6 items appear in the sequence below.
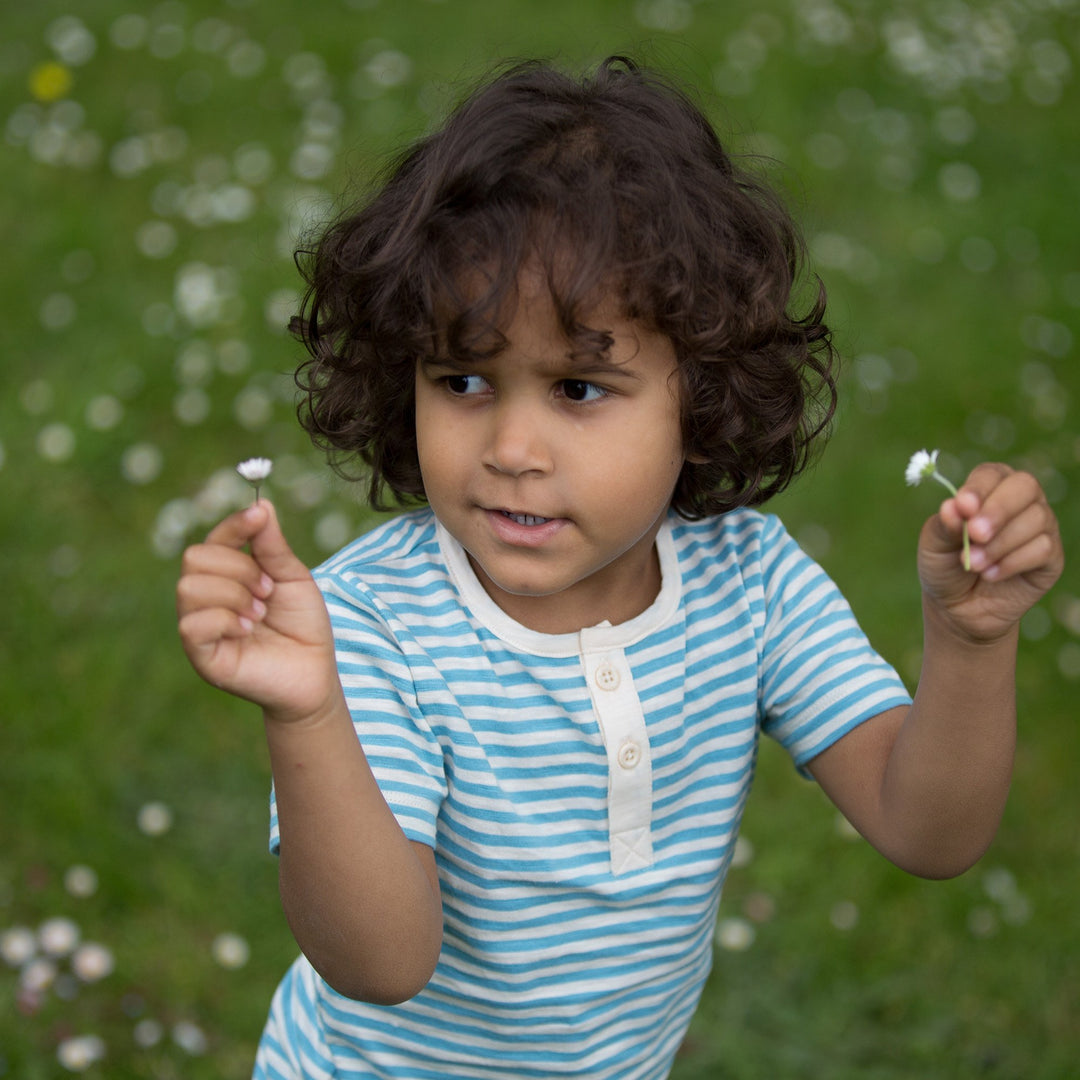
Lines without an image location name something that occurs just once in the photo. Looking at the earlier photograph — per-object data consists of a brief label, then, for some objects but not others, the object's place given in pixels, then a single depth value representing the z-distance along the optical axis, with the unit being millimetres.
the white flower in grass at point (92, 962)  2279
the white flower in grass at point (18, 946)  2277
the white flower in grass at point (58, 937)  2309
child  1247
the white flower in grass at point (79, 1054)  2104
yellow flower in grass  4230
